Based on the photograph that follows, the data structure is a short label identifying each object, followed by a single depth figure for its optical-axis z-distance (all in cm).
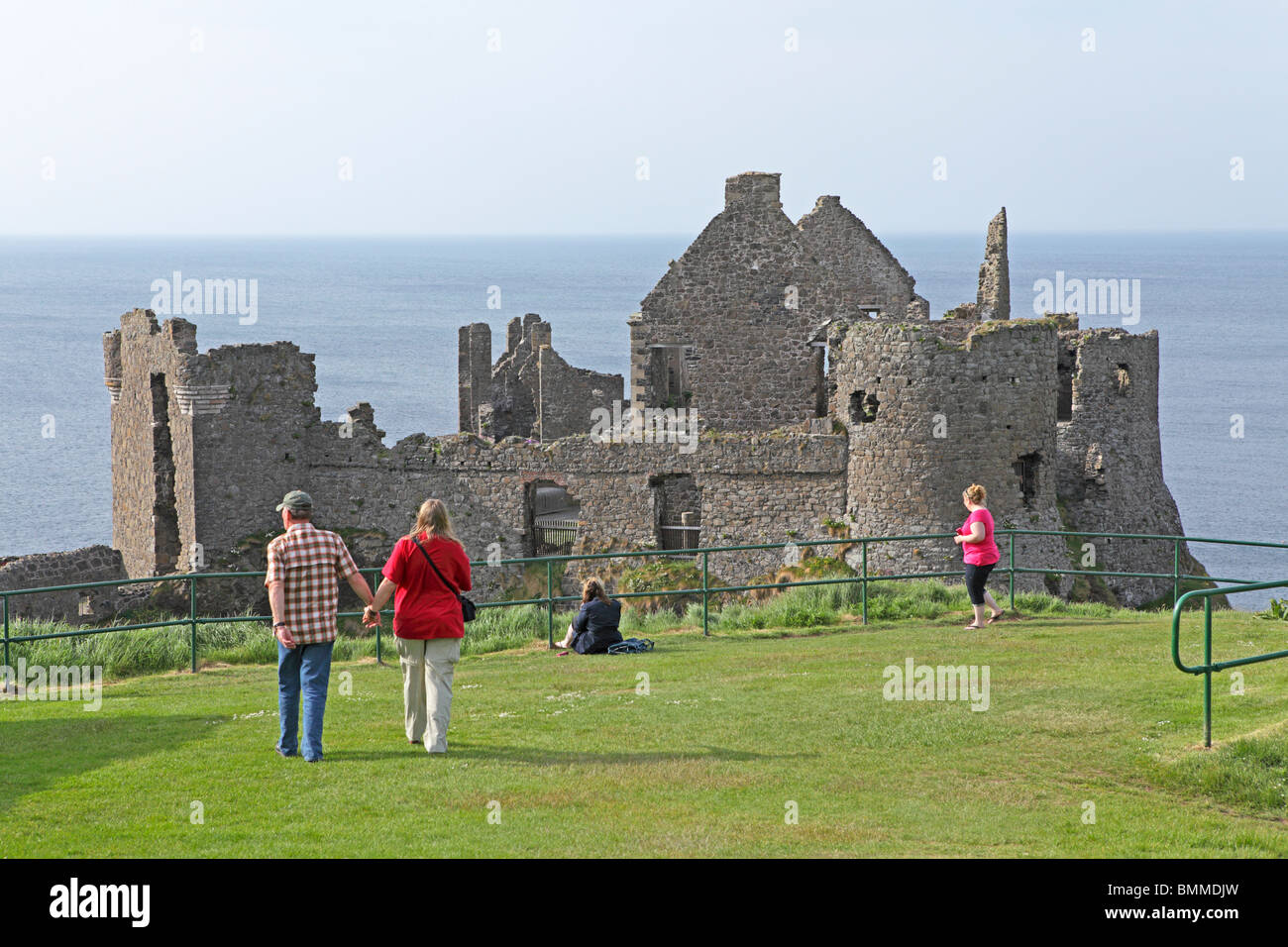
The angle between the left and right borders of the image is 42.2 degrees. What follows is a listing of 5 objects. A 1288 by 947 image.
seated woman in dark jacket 1898
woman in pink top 1931
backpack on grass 1902
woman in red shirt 1323
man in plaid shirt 1291
